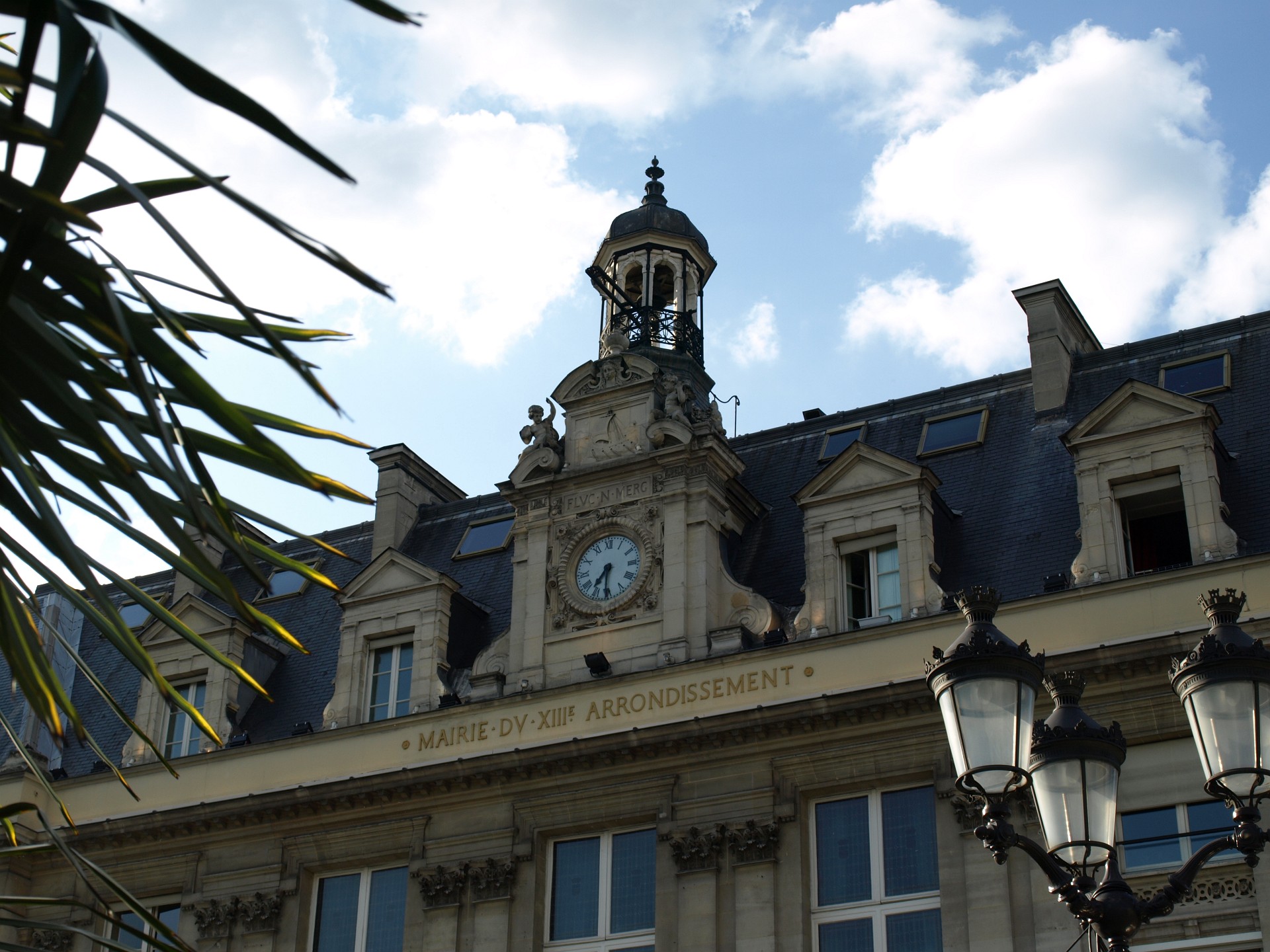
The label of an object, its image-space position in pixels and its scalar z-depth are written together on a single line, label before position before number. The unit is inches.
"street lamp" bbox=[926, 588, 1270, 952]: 448.1
